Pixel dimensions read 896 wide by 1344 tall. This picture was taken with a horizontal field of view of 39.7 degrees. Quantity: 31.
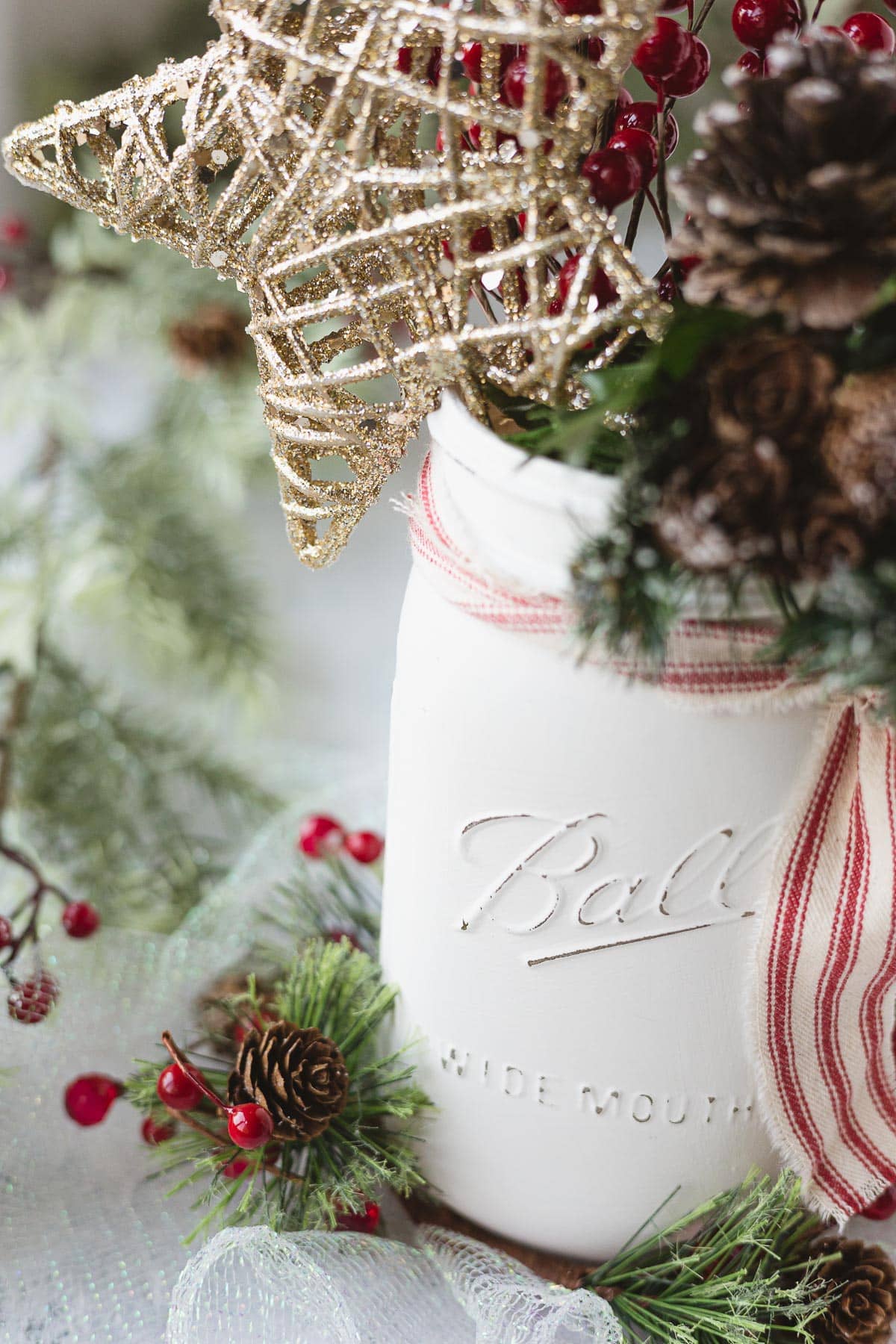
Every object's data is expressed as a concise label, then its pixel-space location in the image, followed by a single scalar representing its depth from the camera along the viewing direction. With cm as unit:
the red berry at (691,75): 39
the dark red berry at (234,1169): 50
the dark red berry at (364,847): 67
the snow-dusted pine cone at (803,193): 29
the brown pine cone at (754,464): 30
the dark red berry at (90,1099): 54
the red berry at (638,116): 40
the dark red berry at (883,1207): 52
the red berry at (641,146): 38
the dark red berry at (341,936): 61
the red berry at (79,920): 60
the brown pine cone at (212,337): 84
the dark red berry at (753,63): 41
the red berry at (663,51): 38
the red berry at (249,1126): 46
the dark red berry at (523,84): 36
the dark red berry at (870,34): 40
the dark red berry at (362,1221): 50
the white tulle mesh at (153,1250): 43
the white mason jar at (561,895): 38
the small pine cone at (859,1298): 46
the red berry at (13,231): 86
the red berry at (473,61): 37
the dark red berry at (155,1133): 53
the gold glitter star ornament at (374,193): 35
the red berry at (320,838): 68
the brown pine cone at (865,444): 30
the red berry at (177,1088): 49
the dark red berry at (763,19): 39
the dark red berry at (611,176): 36
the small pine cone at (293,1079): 47
